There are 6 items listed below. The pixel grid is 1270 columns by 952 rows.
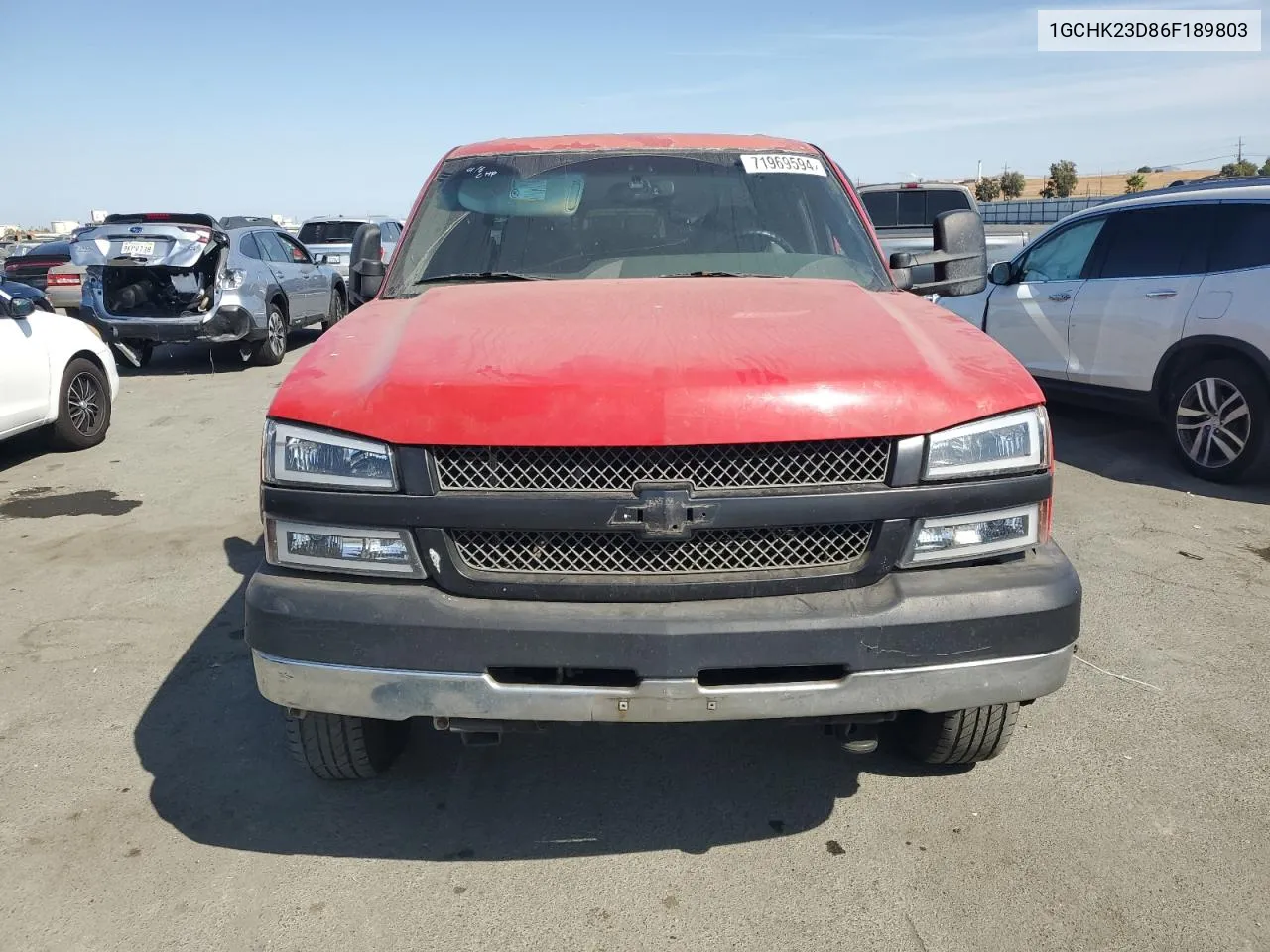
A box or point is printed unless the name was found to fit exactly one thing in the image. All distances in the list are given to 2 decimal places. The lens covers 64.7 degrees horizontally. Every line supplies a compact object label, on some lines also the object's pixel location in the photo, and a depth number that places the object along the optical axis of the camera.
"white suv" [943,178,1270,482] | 6.29
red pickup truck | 2.40
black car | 18.69
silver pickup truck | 12.66
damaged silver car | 11.53
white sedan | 7.07
